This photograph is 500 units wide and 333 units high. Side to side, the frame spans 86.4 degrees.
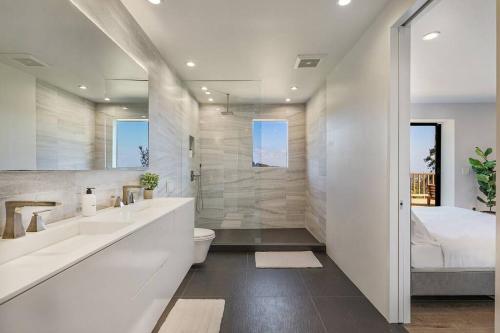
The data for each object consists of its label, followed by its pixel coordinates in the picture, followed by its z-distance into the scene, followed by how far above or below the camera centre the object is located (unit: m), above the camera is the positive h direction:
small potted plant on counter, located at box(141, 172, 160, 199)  2.72 -0.16
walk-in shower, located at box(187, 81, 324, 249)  4.22 -0.02
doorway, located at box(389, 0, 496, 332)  2.11 -0.29
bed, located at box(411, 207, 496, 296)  2.38 -0.89
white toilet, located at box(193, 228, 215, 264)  3.24 -0.96
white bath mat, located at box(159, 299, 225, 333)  2.03 -1.24
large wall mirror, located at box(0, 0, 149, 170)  1.27 +0.46
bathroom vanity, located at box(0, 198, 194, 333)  0.86 -0.45
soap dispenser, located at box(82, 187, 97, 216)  1.79 -0.25
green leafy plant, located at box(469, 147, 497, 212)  4.94 -0.14
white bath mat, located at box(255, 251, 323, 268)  3.40 -1.25
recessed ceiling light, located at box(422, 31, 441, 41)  2.62 +1.32
